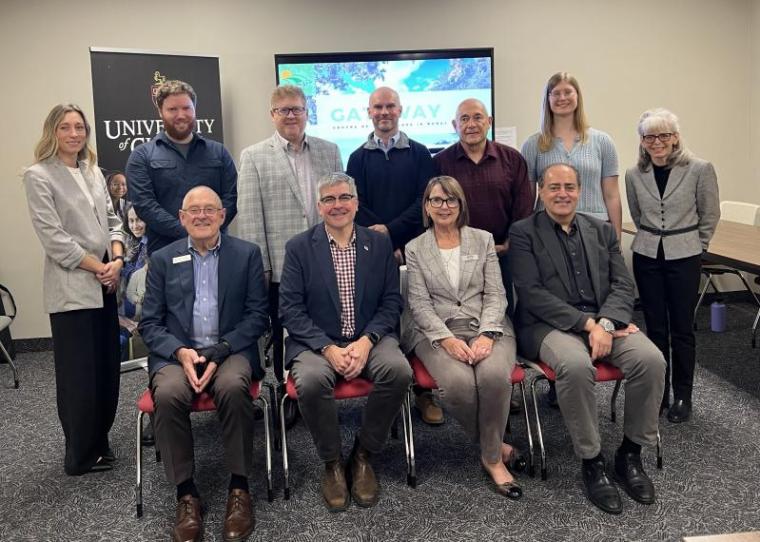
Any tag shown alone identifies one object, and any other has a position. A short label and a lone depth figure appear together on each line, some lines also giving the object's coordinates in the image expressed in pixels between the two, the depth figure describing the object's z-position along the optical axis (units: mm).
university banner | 4348
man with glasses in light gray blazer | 3088
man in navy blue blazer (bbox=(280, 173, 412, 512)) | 2557
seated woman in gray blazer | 2578
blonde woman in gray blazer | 2650
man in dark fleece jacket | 3217
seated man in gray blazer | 2537
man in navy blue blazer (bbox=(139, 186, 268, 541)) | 2414
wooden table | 3270
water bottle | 4754
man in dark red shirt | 3178
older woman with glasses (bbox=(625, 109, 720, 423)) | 3043
